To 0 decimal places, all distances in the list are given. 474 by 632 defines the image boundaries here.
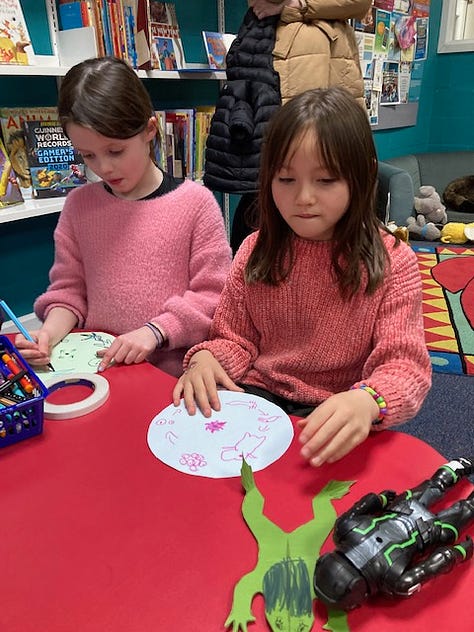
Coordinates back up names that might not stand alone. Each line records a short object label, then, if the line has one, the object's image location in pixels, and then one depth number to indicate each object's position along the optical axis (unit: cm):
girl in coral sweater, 76
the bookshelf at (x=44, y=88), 184
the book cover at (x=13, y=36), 171
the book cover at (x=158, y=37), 202
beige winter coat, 199
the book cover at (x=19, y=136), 183
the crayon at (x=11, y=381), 72
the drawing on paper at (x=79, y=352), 90
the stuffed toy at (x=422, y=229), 378
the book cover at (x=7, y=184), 176
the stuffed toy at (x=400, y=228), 330
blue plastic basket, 67
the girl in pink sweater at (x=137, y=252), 103
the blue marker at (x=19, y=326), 83
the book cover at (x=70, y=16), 188
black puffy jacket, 199
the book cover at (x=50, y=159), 186
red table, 46
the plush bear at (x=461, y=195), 409
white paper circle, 64
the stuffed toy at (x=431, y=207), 393
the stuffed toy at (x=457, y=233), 369
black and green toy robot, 44
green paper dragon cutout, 45
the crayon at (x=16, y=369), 73
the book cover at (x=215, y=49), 245
